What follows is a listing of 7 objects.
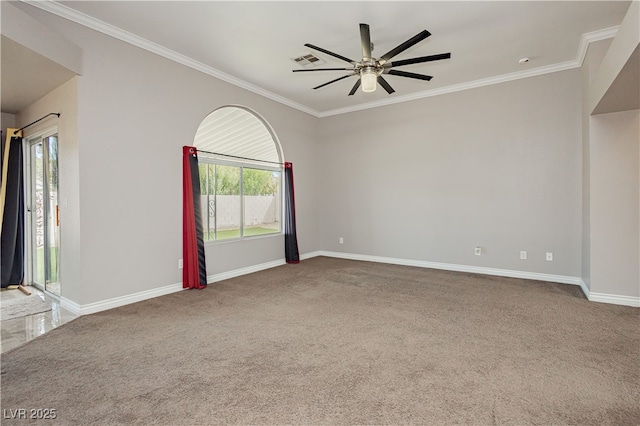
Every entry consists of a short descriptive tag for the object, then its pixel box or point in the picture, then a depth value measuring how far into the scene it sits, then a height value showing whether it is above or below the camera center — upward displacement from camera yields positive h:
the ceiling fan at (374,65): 3.08 +1.55
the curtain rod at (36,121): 3.66 +1.19
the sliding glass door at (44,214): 4.01 +0.02
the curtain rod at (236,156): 4.85 +0.92
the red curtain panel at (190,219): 4.37 -0.09
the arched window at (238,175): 5.00 +0.64
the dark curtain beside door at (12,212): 4.36 +0.05
